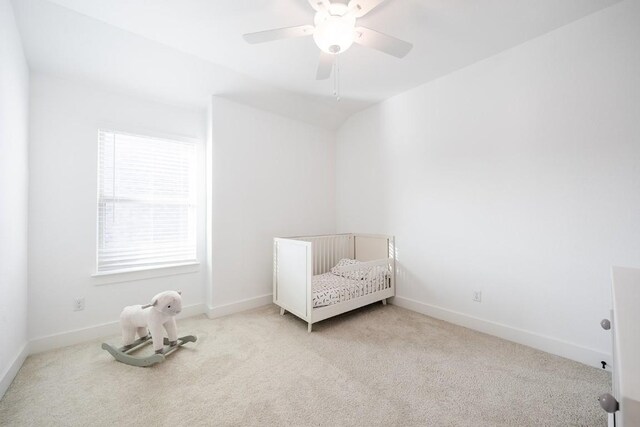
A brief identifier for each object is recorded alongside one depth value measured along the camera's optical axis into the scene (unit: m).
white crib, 2.46
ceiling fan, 1.41
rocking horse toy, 1.92
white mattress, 2.49
